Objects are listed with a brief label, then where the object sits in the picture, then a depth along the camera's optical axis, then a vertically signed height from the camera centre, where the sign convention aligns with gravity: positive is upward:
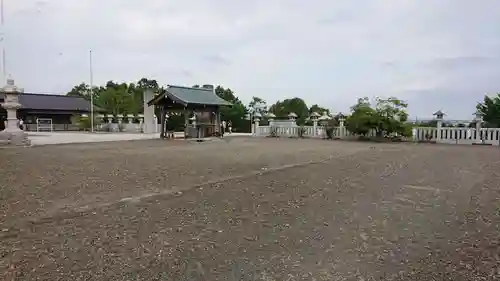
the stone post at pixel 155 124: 24.48 -0.23
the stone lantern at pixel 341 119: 18.31 +0.22
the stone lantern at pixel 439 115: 15.95 +0.43
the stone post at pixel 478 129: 15.06 -0.13
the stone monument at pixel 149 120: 24.06 +0.03
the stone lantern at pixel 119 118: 27.75 +0.15
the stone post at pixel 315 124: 19.48 -0.05
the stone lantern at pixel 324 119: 18.95 +0.22
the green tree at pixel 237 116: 26.61 +0.40
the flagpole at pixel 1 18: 13.07 +3.54
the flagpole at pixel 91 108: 27.88 +0.94
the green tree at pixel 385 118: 16.19 +0.27
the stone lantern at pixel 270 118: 21.15 +0.26
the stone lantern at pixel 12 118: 13.16 +0.01
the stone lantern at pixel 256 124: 21.45 -0.10
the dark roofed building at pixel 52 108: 30.12 +0.95
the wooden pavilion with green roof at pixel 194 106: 16.73 +0.68
